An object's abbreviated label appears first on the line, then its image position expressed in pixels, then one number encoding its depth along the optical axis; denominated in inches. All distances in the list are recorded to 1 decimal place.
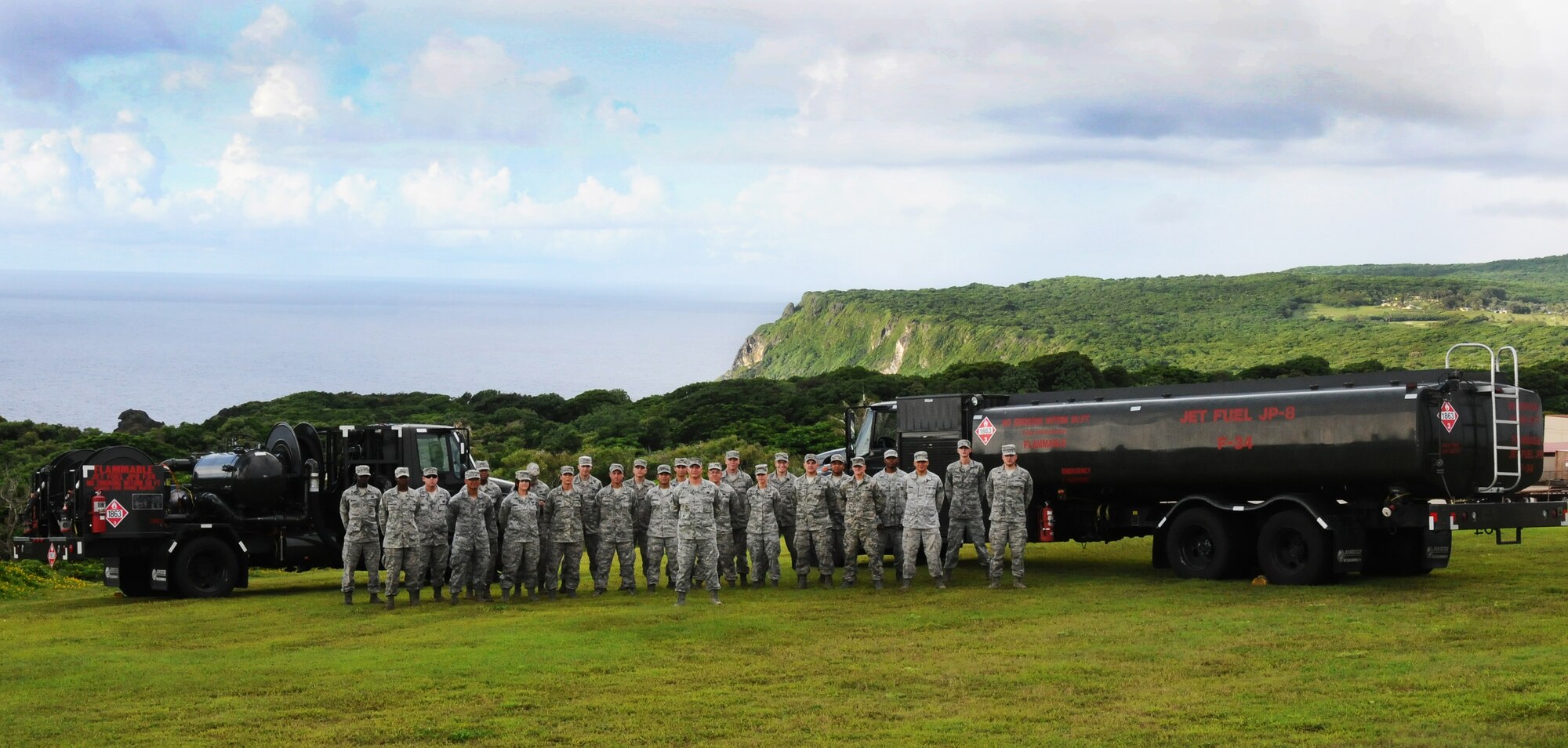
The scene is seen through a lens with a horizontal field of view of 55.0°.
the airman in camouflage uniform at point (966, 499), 743.8
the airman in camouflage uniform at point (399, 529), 688.4
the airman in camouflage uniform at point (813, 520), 733.9
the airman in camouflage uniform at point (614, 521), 726.5
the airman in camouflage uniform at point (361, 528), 702.5
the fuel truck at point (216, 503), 733.9
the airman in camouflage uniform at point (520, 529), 701.9
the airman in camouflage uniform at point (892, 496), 746.8
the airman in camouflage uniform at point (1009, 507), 713.0
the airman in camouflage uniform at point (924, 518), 710.5
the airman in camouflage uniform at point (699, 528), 668.1
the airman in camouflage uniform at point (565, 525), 713.0
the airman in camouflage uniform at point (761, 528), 745.6
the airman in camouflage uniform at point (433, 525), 699.4
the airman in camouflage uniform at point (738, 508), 748.6
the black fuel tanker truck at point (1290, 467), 649.0
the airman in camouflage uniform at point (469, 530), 700.0
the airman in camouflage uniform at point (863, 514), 724.0
